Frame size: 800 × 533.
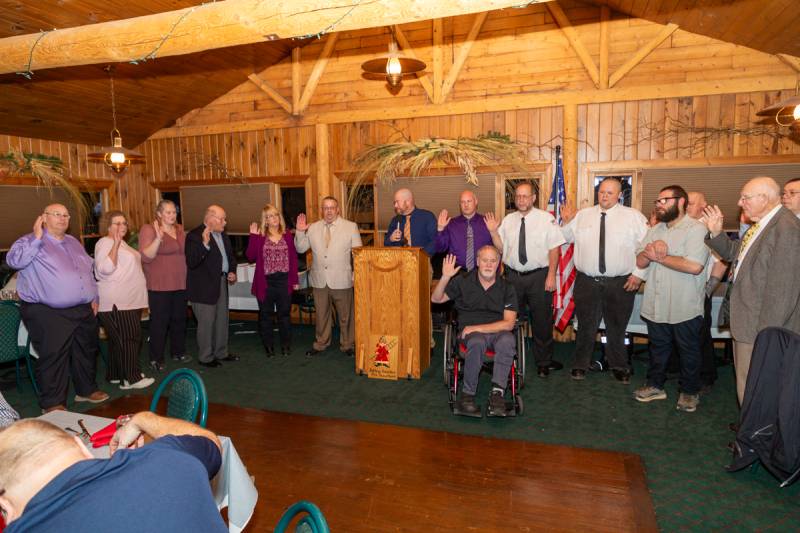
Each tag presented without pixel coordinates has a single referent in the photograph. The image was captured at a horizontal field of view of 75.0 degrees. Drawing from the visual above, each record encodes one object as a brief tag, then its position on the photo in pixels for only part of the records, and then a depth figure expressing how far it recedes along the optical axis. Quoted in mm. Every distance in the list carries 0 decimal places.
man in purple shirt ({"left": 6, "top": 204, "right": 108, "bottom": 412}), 3717
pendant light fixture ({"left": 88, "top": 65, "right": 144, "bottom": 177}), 5703
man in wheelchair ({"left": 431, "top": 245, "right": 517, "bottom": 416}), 3850
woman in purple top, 5520
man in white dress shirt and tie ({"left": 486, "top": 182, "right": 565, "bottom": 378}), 4836
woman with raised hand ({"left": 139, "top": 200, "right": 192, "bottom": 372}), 4977
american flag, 5277
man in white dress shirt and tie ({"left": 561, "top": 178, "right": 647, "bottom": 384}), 4484
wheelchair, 3895
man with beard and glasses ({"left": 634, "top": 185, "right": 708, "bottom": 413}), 3871
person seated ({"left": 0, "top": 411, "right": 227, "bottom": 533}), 1001
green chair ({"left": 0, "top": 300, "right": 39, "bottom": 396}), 4199
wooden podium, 4641
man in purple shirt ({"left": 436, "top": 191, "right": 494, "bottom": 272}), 5062
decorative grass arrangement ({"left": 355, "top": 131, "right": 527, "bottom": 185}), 5398
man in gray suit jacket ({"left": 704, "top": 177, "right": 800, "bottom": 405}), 2990
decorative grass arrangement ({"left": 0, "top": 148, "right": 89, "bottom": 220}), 6324
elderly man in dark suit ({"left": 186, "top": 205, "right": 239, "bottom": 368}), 5086
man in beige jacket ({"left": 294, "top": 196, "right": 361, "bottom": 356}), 5457
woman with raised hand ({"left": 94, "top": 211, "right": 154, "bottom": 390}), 4395
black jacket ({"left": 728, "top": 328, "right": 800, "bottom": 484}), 2682
